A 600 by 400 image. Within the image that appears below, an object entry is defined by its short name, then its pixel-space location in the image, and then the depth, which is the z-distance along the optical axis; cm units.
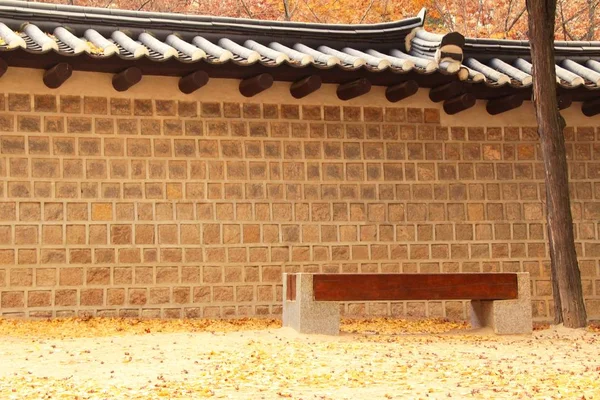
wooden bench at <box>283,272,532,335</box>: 755
